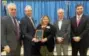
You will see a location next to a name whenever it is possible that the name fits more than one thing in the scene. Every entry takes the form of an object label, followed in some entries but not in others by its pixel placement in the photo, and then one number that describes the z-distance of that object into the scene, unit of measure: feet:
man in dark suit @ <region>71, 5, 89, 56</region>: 8.16
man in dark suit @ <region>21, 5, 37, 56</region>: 8.05
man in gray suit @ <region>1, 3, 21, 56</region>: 7.67
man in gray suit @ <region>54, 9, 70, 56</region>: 8.20
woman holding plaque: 8.15
